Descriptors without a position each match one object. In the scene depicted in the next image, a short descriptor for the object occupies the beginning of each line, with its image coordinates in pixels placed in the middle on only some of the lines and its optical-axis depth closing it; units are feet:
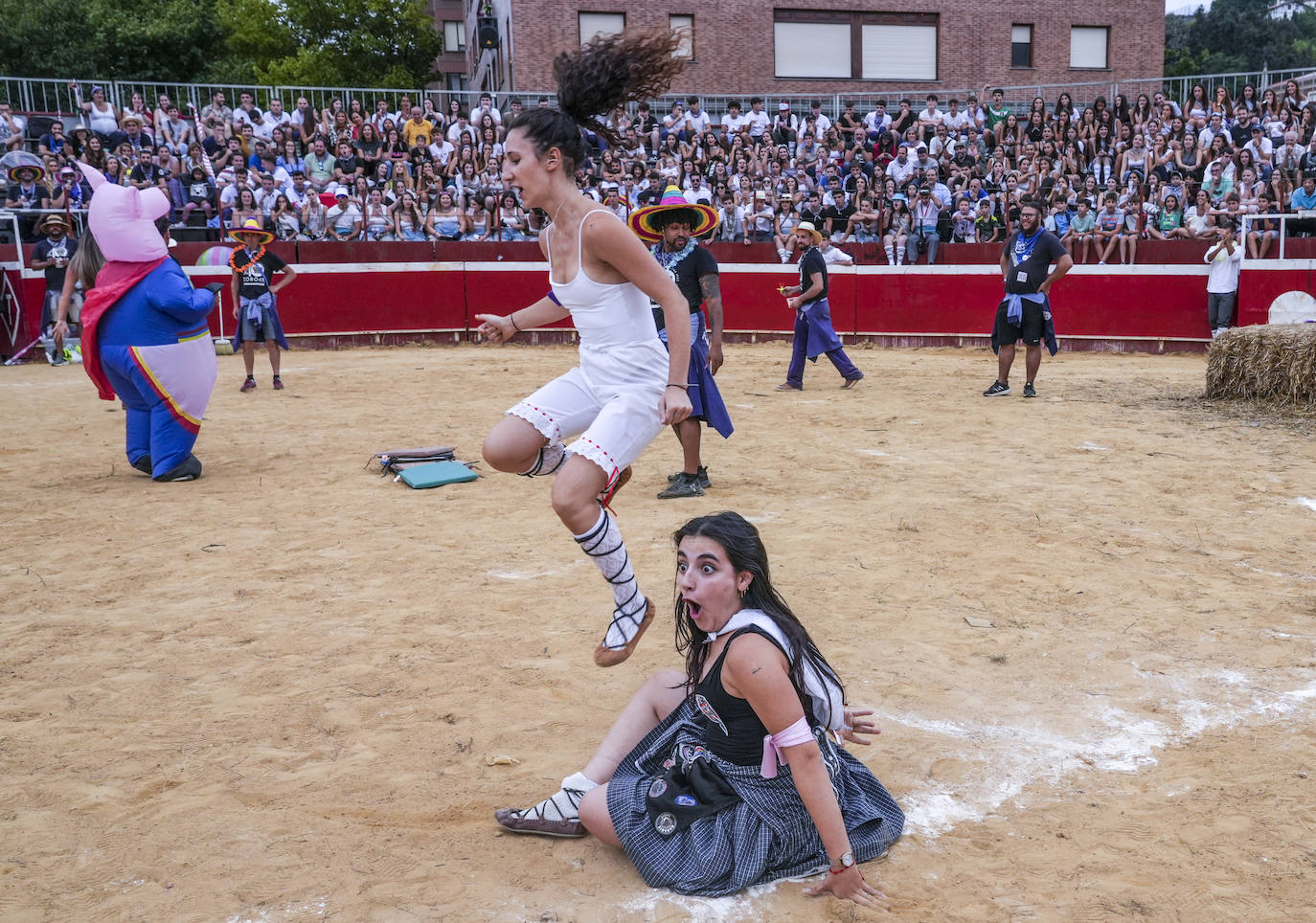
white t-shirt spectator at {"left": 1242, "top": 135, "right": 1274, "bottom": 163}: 59.93
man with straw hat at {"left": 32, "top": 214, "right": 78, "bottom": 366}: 51.44
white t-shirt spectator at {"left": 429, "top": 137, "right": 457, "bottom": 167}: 66.03
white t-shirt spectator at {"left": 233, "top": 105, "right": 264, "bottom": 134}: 64.28
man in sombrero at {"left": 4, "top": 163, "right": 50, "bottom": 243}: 54.44
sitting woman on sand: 8.89
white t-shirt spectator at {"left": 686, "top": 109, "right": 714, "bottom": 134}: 73.00
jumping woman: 12.39
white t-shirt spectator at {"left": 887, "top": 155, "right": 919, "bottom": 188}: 65.21
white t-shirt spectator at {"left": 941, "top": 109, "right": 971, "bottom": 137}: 71.26
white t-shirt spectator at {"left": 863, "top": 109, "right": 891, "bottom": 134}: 71.82
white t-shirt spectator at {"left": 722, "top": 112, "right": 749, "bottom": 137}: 71.73
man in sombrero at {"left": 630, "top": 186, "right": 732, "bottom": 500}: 23.58
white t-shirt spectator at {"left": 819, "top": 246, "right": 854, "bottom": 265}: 55.83
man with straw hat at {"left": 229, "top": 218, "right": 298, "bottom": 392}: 39.50
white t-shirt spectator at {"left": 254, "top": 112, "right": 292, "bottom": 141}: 64.90
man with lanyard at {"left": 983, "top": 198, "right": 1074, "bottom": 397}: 35.55
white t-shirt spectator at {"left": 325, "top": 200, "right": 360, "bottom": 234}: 59.98
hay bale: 34.09
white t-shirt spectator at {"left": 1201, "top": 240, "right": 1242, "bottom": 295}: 51.55
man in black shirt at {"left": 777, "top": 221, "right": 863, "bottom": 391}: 38.50
